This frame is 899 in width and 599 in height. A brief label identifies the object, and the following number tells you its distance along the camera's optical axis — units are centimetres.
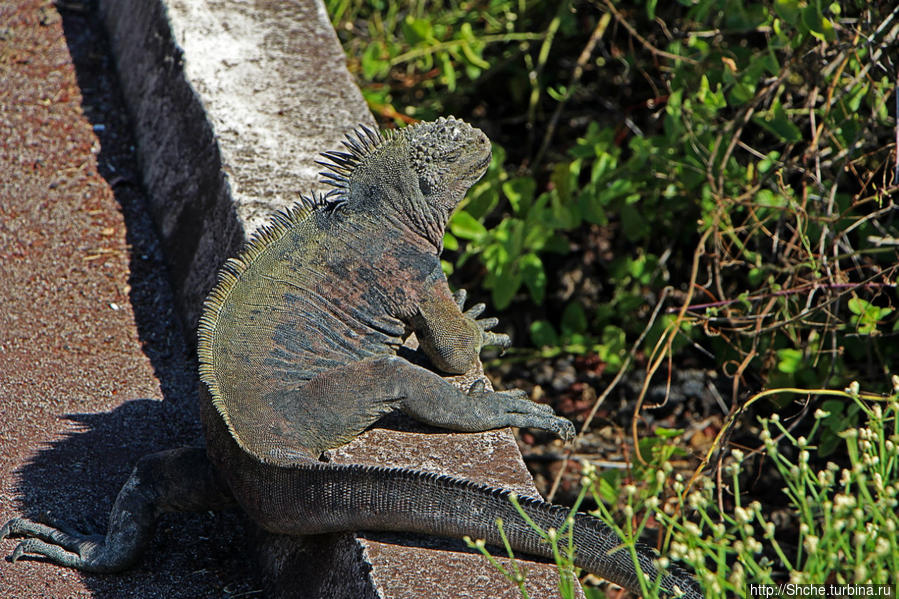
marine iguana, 421
